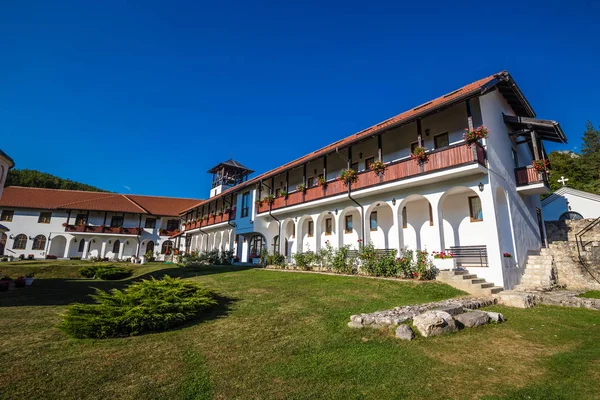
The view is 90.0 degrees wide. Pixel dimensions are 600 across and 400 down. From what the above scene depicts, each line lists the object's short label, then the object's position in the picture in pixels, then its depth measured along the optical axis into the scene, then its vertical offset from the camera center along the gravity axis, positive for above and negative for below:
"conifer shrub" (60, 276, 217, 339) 6.09 -1.26
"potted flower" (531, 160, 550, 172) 14.28 +4.62
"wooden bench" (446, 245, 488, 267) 12.89 +0.29
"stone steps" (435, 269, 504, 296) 10.65 -0.76
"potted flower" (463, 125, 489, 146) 11.67 +4.87
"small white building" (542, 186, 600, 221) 22.03 +4.43
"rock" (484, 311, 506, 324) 7.33 -1.32
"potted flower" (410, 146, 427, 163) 13.27 +4.65
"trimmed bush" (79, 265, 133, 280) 20.27 -1.21
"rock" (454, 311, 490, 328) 6.83 -1.31
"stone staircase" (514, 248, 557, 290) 12.81 -0.48
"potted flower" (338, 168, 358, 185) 16.53 +4.55
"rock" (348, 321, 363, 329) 6.71 -1.44
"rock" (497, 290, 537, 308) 9.22 -1.15
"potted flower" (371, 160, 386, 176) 14.94 +4.55
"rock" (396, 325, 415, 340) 5.97 -1.43
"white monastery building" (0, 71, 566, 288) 12.48 +3.55
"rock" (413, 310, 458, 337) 6.16 -1.28
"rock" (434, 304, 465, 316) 7.24 -1.15
